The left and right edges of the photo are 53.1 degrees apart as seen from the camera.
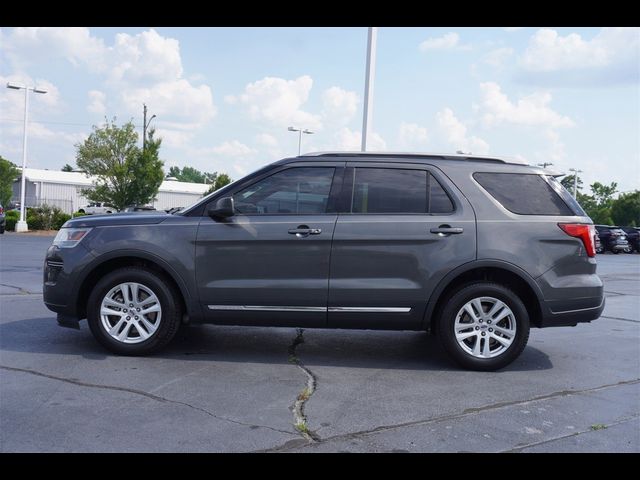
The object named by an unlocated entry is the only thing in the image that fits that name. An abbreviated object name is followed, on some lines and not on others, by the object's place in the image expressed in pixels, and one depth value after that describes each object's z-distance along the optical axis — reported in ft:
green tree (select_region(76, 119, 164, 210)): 116.88
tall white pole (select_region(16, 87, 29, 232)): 103.65
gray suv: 18.80
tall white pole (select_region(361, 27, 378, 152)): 41.81
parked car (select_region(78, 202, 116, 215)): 152.74
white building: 220.02
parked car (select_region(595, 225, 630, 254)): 129.70
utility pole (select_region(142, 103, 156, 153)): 119.57
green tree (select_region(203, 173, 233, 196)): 146.53
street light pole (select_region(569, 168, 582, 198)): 238.39
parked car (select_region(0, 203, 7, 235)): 93.25
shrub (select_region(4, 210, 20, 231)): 106.22
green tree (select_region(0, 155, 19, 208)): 201.05
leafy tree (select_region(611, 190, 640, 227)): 206.18
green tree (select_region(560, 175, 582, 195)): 279.24
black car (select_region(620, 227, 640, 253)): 139.95
